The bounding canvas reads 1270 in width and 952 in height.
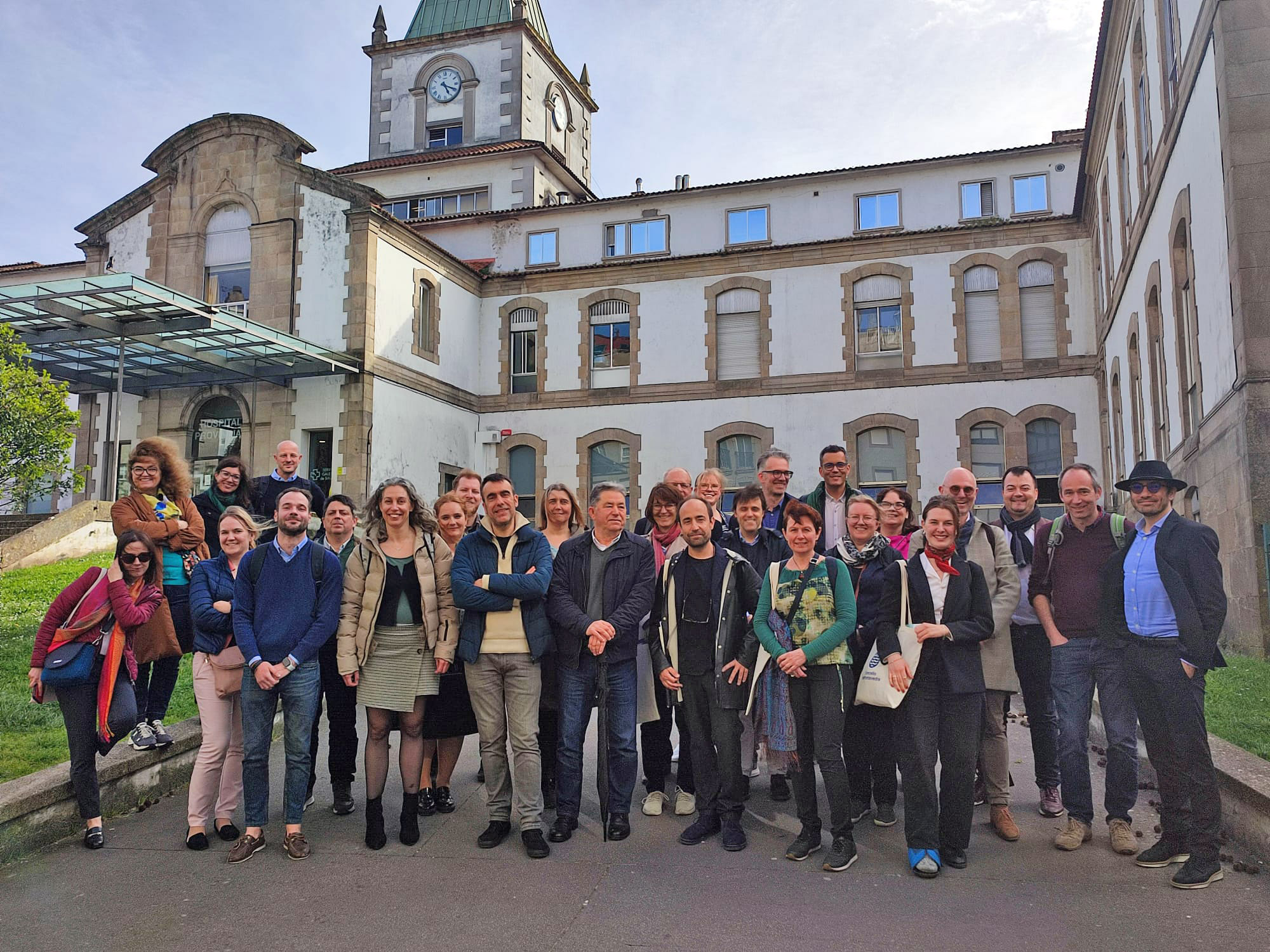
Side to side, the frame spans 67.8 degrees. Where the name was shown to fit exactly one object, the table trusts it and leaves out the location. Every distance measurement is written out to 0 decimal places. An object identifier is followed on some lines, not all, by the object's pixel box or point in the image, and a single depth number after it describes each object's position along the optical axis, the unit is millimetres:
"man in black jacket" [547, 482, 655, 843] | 5605
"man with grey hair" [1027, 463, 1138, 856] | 5211
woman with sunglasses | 5340
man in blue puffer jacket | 5504
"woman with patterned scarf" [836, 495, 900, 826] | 5496
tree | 15492
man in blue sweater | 5328
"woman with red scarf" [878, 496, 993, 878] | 4953
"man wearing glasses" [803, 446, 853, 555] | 7176
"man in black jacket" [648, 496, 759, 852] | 5492
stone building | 22266
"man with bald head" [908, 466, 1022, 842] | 5387
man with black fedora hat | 4711
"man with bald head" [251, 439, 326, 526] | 8148
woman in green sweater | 5059
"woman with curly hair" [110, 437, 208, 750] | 6406
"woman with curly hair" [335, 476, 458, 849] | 5508
